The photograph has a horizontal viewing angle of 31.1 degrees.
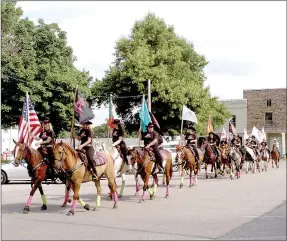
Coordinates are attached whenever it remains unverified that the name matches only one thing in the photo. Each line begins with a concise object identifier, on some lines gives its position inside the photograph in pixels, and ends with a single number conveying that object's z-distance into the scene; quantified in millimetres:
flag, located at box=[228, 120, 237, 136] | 35741
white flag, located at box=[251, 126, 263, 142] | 41562
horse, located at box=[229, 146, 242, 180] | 28438
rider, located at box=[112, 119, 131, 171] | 16422
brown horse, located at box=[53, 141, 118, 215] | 13914
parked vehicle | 26641
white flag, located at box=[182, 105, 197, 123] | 28353
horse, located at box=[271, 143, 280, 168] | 41531
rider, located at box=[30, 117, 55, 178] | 14266
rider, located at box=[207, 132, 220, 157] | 28422
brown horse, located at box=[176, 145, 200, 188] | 22188
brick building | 71938
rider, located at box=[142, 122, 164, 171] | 17109
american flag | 22969
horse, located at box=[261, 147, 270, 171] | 37438
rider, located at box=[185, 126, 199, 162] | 23312
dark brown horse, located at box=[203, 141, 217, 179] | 27453
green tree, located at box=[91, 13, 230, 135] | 44562
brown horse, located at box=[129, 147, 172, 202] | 16734
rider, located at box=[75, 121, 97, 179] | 14500
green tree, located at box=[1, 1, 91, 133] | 36406
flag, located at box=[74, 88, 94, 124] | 15977
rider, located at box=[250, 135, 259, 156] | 34769
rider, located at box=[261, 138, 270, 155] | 38531
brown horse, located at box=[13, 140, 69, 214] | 14211
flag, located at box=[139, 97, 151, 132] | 23094
